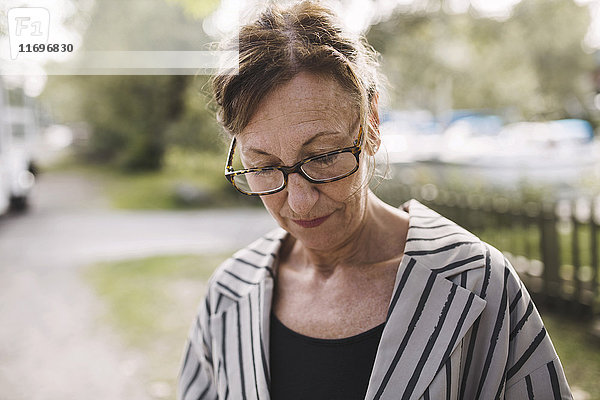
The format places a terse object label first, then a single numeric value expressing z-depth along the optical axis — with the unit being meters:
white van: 10.02
